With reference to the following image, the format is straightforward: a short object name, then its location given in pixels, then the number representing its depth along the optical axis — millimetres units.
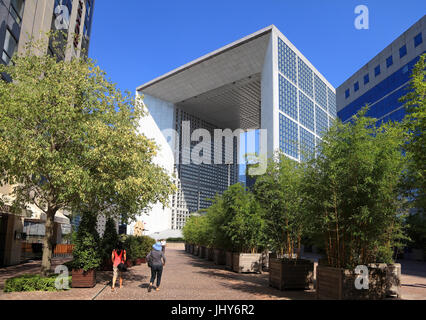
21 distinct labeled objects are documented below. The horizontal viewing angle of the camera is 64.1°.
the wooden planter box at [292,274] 10305
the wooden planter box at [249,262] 15109
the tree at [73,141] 9328
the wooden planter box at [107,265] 15047
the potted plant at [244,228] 14680
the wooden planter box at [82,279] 9938
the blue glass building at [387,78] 41309
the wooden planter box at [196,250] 28453
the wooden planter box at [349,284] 7867
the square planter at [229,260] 16430
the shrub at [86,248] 9977
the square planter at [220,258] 19547
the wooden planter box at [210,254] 23291
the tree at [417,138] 6826
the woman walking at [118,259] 10219
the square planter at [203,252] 25108
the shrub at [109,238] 15051
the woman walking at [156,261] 9828
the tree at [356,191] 7785
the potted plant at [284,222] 10430
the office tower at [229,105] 55844
